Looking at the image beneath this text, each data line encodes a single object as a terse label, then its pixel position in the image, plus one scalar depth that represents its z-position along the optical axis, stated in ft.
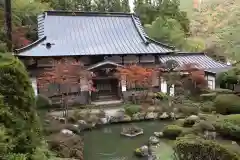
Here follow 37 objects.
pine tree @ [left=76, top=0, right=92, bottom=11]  113.60
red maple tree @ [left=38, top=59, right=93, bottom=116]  54.54
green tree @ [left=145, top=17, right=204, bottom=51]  91.15
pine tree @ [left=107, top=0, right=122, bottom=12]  114.62
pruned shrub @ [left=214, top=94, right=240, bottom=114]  43.27
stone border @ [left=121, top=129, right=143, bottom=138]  45.69
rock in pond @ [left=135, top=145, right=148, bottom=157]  37.24
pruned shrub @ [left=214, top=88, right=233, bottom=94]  48.65
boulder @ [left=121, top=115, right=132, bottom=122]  53.54
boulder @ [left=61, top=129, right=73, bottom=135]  40.92
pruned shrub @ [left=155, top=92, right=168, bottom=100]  65.09
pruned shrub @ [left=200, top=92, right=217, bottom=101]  52.91
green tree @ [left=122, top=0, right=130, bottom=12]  115.44
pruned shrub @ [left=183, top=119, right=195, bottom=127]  42.31
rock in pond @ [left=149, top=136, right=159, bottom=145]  41.03
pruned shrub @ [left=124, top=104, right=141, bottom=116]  54.80
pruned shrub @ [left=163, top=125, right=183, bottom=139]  41.27
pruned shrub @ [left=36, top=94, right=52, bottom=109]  46.22
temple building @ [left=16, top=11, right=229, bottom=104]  65.92
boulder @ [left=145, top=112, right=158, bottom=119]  54.85
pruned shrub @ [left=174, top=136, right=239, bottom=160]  23.93
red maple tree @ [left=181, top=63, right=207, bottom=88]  63.10
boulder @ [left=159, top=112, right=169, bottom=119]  54.72
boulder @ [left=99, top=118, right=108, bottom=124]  52.21
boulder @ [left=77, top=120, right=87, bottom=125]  49.75
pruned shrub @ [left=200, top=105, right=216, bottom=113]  48.17
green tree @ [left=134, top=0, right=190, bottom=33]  104.63
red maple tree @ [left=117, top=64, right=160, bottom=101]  60.44
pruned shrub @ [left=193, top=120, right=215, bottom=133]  35.47
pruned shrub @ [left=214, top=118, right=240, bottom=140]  35.94
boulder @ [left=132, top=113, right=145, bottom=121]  54.16
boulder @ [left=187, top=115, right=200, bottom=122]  41.58
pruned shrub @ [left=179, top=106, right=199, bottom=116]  51.81
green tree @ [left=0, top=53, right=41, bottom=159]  19.42
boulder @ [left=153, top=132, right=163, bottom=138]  43.99
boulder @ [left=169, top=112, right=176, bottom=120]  53.73
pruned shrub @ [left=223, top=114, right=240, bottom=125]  37.42
